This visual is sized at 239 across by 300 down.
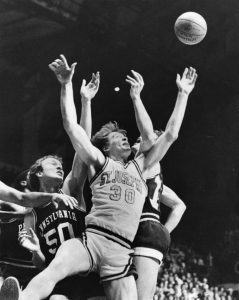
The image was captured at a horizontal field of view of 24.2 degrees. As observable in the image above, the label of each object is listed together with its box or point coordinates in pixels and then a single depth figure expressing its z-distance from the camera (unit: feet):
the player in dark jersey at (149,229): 13.88
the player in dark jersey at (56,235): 13.58
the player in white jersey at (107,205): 12.10
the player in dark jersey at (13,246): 16.21
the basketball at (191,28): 20.07
